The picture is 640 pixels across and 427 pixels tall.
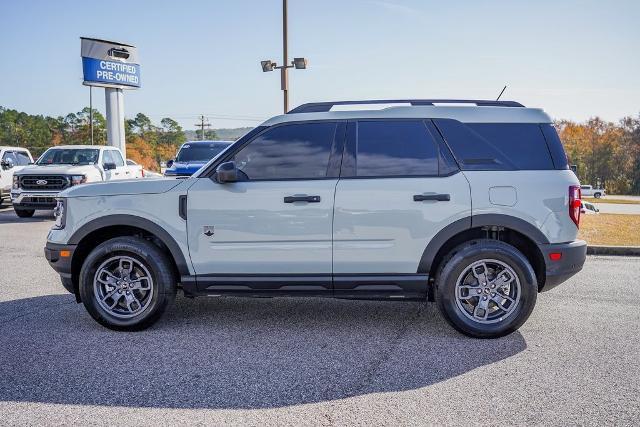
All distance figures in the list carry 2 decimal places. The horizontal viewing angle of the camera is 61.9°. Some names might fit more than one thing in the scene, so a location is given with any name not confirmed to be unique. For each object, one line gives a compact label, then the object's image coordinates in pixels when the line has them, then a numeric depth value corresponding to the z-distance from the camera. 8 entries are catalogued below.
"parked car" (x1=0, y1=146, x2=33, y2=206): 15.66
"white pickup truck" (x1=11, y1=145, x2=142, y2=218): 13.18
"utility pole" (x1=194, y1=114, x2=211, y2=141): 98.46
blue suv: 13.80
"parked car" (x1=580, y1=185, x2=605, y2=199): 65.00
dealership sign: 27.00
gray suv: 4.55
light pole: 17.27
